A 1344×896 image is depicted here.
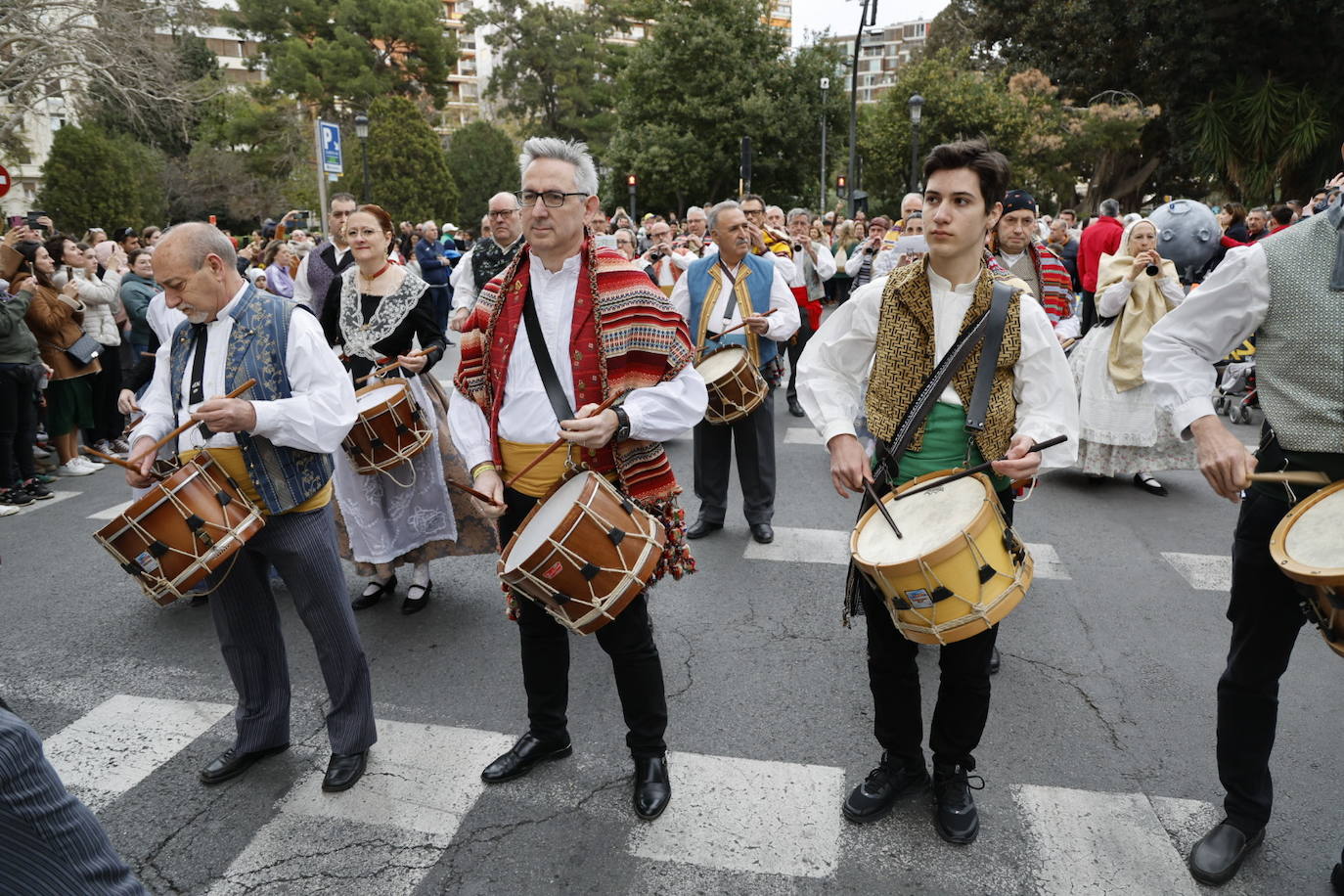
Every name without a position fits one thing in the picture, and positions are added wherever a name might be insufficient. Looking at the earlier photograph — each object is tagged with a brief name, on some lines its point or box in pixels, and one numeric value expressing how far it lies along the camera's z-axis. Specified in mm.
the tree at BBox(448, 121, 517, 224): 44281
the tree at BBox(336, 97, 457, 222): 32344
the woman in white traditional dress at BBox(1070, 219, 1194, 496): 6484
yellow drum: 2447
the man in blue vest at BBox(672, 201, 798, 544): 5832
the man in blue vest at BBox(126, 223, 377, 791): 2963
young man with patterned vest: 2705
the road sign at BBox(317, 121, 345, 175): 15578
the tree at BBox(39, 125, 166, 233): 24031
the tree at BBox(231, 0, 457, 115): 41625
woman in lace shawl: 4707
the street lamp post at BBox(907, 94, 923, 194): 20509
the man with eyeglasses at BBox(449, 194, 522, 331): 6254
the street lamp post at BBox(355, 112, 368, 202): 22844
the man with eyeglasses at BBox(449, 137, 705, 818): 2912
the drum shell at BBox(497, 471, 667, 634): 2637
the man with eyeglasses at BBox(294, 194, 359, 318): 5055
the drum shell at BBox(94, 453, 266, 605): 2816
